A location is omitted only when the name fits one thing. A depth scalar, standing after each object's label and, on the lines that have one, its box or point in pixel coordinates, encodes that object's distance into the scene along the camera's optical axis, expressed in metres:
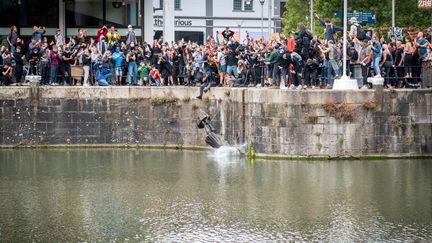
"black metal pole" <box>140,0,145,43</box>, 51.81
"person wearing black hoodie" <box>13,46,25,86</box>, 43.62
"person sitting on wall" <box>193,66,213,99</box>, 42.09
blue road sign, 52.12
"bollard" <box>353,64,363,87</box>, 38.91
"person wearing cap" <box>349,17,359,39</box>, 39.47
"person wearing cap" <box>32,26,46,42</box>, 45.16
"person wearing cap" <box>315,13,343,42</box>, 40.22
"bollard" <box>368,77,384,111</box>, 37.50
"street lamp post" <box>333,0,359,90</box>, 37.66
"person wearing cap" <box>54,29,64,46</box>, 45.82
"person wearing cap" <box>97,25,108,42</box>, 46.69
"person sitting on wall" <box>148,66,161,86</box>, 43.88
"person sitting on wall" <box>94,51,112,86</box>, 43.44
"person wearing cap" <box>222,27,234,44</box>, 42.88
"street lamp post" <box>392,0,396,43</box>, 56.84
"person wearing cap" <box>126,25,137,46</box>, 45.30
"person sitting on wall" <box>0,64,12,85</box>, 43.59
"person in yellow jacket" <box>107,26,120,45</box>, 44.66
